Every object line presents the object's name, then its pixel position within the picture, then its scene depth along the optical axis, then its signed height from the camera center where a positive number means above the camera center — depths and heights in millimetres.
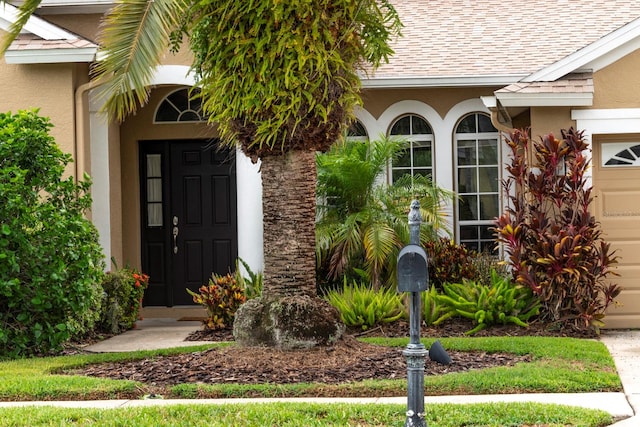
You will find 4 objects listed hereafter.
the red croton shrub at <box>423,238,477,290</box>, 13609 -636
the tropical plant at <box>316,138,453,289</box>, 13359 +75
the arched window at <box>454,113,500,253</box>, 15305 +544
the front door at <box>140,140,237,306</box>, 15430 -21
